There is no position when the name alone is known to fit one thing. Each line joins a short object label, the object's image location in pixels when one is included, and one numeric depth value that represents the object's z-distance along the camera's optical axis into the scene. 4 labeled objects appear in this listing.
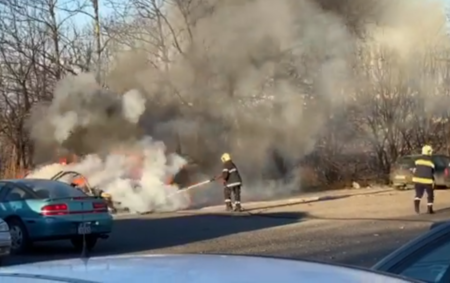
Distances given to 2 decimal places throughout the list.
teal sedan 14.71
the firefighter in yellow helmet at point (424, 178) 21.20
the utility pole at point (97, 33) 37.78
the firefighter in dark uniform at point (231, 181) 23.69
